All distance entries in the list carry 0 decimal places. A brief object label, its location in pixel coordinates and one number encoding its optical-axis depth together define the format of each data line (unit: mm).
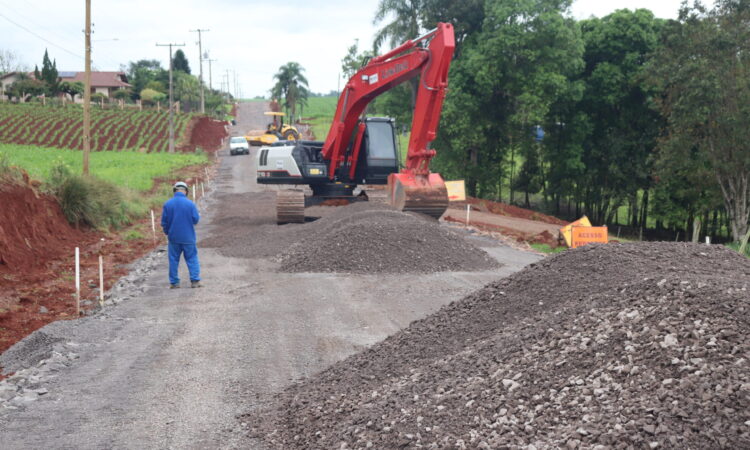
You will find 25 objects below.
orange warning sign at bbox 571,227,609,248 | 19755
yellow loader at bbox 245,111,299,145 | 56731
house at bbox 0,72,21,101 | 107825
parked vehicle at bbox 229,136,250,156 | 60344
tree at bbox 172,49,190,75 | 133875
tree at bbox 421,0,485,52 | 40656
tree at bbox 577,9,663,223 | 38938
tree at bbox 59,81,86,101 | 90938
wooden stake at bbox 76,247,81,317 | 10945
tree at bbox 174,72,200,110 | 105250
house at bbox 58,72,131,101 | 111125
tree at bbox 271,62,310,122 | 101625
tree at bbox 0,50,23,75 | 124375
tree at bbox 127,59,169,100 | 112550
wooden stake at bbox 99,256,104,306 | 11894
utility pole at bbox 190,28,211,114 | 75188
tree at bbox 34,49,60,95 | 89375
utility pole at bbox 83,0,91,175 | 26891
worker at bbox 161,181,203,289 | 13055
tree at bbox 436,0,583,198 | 37562
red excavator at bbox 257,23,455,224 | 17312
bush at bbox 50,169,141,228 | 21141
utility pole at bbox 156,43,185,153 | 52375
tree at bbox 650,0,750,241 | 29312
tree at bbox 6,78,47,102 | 84312
